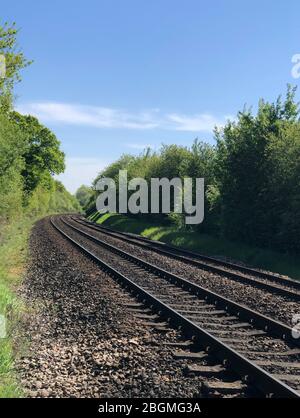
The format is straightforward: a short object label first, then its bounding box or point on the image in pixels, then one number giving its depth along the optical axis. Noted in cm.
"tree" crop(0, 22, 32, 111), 1620
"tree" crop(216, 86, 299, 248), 2281
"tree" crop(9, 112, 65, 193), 6488
